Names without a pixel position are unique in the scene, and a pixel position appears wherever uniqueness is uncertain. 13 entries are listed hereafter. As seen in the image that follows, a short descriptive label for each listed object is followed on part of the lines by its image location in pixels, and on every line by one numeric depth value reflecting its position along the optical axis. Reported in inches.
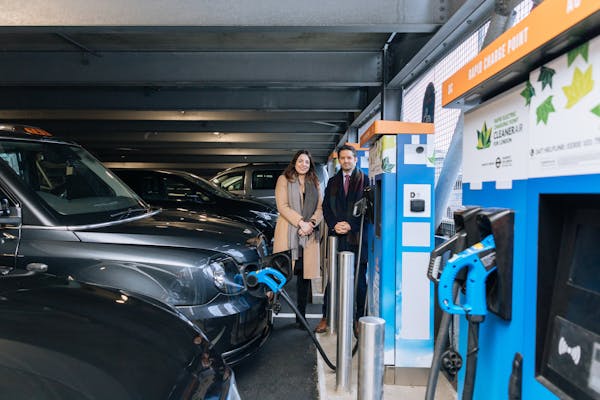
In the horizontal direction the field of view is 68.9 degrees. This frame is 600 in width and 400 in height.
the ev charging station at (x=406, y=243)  124.4
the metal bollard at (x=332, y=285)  153.3
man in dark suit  160.6
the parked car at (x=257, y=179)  396.2
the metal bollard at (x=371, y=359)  65.9
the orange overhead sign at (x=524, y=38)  41.2
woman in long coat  166.1
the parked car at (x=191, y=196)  281.3
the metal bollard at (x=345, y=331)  120.2
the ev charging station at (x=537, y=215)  44.0
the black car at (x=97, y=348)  47.1
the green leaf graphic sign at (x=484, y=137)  62.3
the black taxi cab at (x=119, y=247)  107.6
